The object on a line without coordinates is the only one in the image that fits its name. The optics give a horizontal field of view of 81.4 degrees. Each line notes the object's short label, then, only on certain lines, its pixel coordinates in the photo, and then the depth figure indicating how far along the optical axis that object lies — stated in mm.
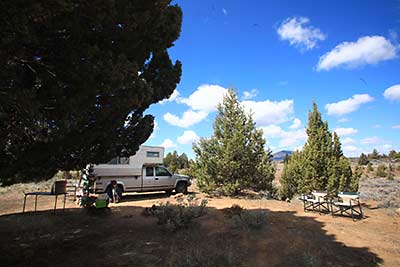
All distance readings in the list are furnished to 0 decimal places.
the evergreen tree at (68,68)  2816
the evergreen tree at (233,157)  12281
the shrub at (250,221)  6094
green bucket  8352
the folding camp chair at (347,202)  8070
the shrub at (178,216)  6137
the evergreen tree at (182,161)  56375
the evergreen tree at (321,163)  12125
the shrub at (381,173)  32500
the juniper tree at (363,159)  50347
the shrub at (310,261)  3932
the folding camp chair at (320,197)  8766
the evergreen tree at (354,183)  12062
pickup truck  11738
